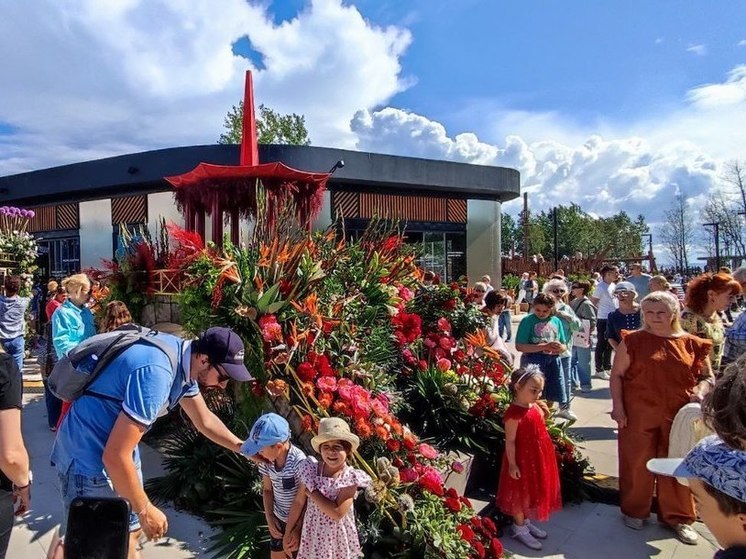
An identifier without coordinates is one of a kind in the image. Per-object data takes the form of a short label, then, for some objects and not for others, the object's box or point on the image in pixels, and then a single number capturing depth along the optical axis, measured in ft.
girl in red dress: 11.05
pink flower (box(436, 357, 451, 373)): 14.15
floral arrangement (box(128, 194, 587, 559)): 9.73
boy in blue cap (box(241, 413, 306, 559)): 8.33
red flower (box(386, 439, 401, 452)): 10.27
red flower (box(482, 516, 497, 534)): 9.93
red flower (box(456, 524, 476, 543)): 9.37
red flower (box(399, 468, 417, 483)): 9.91
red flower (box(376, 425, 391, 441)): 10.05
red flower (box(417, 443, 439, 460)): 10.28
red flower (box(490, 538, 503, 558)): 9.54
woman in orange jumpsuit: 11.08
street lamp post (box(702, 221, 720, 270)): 81.66
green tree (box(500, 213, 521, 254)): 188.96
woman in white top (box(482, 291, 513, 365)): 17.70
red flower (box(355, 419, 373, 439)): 10.00
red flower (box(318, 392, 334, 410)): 10.62
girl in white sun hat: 8.01
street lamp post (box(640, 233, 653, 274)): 80.57
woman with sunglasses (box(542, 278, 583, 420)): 18.94
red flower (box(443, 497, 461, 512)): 9.87
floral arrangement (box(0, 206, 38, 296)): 30.53
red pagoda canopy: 18.16
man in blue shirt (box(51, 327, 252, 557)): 6.37
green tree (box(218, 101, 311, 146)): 70.90
